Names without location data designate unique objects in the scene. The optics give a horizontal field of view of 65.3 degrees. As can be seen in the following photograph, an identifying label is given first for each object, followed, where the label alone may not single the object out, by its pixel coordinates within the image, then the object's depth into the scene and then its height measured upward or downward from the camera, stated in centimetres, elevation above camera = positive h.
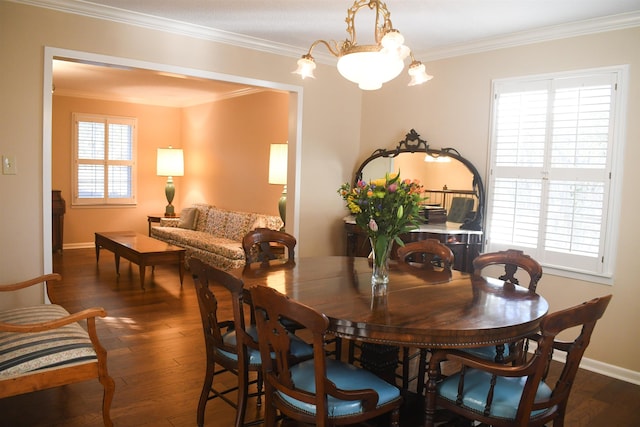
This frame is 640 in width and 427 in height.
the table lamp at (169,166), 855 +7
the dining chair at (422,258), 293 -53
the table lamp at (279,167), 614 +9
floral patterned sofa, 611 -88
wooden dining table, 200 -57
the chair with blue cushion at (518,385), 189 -87
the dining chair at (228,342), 237 -88
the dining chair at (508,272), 270 -52
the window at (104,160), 843 +13
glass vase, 261 -45
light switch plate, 348 -1
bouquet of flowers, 254 -14
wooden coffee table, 571 -96
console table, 424 -49
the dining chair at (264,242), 334 -46
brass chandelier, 246 +63
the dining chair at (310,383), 192 -88
